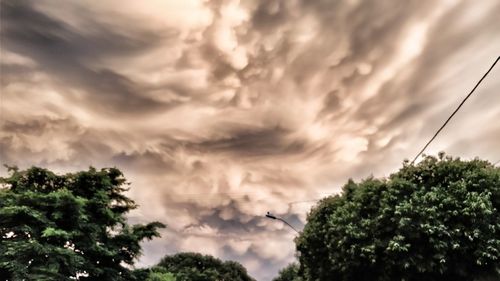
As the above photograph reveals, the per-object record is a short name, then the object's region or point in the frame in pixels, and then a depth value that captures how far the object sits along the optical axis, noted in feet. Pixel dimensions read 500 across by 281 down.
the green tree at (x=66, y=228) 75.61
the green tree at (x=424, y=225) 73.36
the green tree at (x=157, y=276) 98.48
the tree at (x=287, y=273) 259.47
